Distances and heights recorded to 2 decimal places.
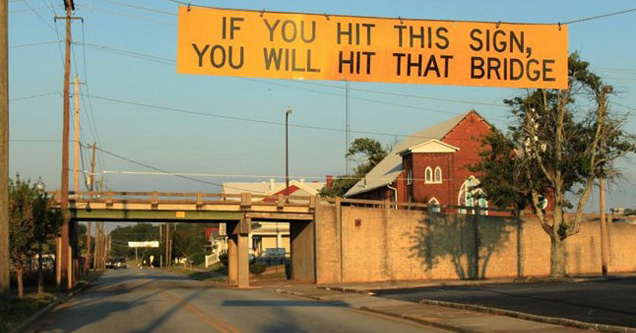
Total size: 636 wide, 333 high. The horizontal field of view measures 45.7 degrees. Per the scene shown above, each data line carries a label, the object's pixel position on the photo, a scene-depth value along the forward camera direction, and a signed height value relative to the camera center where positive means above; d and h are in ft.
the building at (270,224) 289.12 -2.90
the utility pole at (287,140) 206.08 +21.28
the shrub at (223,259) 266.36 -14.99
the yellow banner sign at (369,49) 46.29 +10.65
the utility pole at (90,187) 251.52 +10.46
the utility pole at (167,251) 397.10 -18.57
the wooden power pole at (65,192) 135.23 +4.64
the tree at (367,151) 316.60 +26.97
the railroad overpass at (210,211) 147.84 +1.10
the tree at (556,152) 130.11 +11.33
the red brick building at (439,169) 210.59 +13.36
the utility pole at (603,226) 152.66 -2.36
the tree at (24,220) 98.43 -0.31
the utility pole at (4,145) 58.39 +5.71
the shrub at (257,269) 196.13 -13.62
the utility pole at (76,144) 186.80 +18.25
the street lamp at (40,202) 106.73 +2.08
